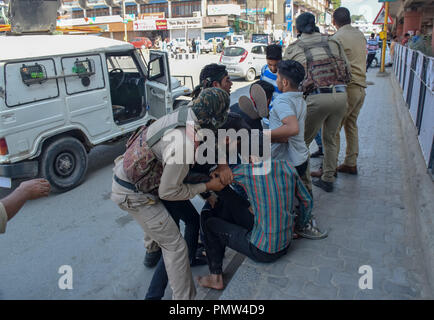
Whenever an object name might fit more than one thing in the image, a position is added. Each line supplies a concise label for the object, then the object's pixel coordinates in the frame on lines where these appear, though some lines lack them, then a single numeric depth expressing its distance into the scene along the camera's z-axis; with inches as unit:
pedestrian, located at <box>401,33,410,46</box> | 583.3
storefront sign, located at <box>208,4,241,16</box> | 1918.1
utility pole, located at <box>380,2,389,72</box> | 565.5
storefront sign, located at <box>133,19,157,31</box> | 2106.3
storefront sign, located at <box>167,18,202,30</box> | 2001.7
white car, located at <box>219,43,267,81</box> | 617.9
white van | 177.2
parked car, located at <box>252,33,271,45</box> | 1271.7
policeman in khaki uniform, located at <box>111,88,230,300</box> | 85.4
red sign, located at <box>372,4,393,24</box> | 607.2
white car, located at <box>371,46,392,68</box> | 811.4
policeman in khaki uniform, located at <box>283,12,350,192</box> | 144.3
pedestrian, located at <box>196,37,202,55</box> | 1441.9
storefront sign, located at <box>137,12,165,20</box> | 2114.9
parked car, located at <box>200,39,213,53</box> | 1523.1
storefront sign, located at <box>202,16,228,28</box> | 1947.6
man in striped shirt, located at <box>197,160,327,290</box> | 98.2
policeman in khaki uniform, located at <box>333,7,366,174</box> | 162.4
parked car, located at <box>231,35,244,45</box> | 1499.3
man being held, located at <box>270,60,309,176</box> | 112.4
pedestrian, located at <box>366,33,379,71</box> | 700.7
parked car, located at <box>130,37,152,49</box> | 1621.6
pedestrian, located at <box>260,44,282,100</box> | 150.6
